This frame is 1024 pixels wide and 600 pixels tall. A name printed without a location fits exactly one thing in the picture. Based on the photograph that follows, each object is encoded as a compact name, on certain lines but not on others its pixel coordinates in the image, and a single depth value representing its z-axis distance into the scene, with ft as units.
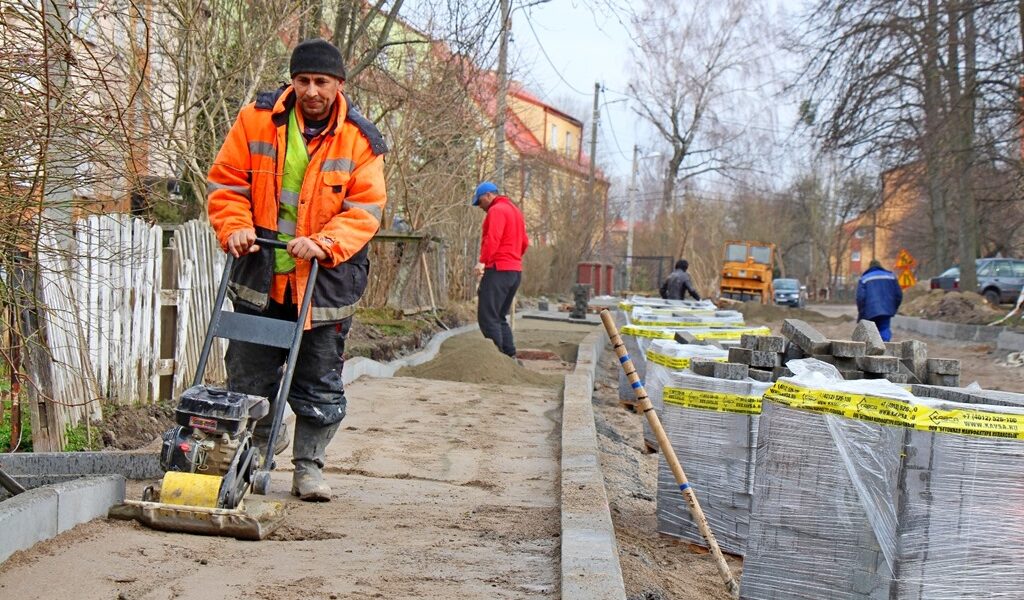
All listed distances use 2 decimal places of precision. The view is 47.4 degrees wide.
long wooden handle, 16.70
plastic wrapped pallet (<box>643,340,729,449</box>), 22.56
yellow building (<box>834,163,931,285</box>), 84.64
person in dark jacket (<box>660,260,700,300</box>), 79.25
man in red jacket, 40.52
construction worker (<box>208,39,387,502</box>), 16.38
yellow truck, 148.66
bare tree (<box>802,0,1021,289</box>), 66.03
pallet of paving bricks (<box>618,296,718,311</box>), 49.42
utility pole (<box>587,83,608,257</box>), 125.49
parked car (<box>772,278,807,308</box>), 178.60
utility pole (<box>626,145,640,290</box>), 174.19
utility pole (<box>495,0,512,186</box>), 61.10
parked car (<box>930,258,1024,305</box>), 131.44
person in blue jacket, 51.01
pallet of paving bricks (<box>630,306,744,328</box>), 35.73
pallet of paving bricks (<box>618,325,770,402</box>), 28.60
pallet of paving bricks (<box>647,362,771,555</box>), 18.78
